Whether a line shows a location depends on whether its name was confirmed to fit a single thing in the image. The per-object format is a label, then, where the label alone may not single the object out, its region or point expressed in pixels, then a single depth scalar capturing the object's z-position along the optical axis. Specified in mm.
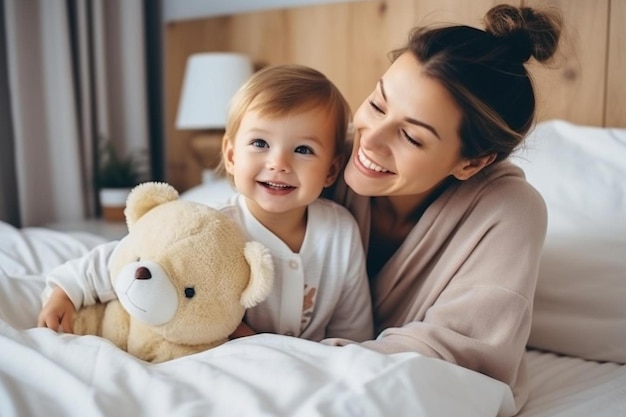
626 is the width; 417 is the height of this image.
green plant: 2566
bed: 700
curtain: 2463
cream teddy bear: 852
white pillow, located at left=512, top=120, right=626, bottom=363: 1164
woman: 906
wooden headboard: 1652
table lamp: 2352
